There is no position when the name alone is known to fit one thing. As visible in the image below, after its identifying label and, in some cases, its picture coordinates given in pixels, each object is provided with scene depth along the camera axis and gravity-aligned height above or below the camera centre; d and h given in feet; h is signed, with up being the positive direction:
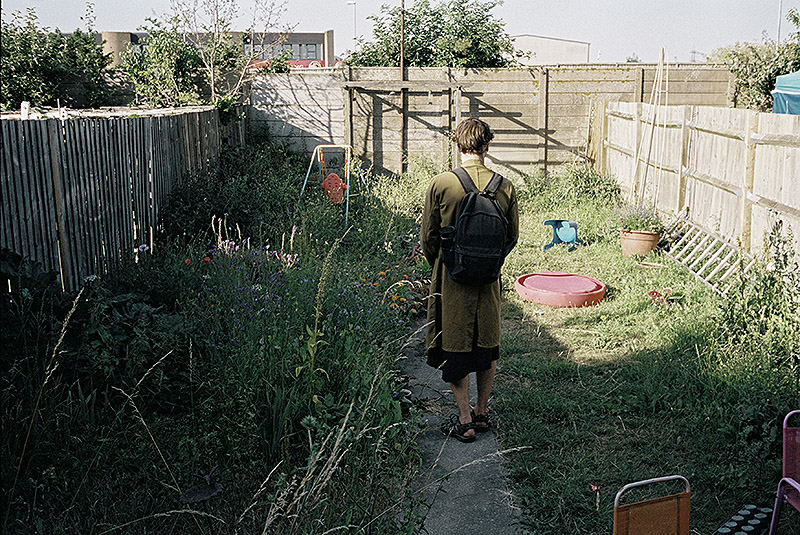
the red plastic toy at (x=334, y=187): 34.94 -2.90
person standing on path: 14.49 -3.55
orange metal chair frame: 8.13 -4.54
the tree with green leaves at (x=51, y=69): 42.11 +3.60
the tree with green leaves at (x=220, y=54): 42.60 +4.43
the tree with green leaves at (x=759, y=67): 48.16 +4.25
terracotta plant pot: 29.40 -4.69
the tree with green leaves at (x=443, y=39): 51.29 +6.53
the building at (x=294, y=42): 46.09 +16.57
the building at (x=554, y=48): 175.48 +19.31
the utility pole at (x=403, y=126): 43.75 +0.13
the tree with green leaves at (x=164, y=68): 41.22 +3.51
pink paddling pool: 24.30 -5.69
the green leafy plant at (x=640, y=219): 31.22 -4.08
